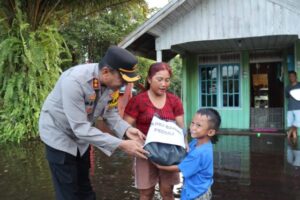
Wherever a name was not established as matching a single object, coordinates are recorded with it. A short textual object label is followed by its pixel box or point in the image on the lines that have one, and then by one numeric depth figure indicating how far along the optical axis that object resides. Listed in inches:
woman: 102.9
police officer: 83.4
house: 276.2
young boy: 87.7
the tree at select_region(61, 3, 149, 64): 564.6
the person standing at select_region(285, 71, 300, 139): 287.8
